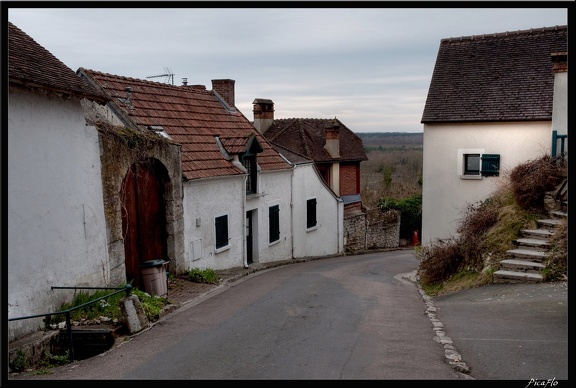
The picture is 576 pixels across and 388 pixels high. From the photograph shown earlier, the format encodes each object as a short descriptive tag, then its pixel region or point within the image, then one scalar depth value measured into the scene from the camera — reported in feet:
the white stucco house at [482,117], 56.44
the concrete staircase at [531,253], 39.24
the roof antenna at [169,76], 75.72
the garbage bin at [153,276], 42.78
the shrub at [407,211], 120.57
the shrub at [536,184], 46.47
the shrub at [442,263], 47.55
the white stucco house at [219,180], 53.78
